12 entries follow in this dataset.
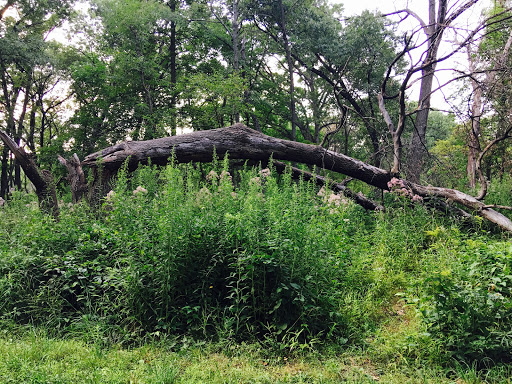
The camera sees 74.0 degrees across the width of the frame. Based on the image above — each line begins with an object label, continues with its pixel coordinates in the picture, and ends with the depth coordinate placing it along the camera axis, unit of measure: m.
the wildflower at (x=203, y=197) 4.21
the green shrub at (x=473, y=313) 2.85
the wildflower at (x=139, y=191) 4.73
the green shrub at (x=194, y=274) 3.44
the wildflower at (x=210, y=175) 5.11
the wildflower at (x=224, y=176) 4.51
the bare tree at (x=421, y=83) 6.45
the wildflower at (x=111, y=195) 4.46
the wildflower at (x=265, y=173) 5.55
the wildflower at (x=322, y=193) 5.67
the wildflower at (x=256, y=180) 4.70
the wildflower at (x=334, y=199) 5.51
